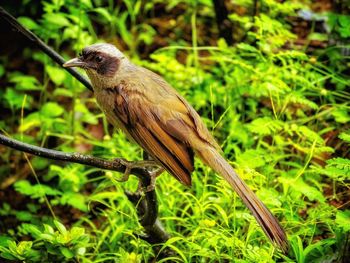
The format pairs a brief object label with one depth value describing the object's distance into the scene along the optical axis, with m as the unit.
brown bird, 6.33
